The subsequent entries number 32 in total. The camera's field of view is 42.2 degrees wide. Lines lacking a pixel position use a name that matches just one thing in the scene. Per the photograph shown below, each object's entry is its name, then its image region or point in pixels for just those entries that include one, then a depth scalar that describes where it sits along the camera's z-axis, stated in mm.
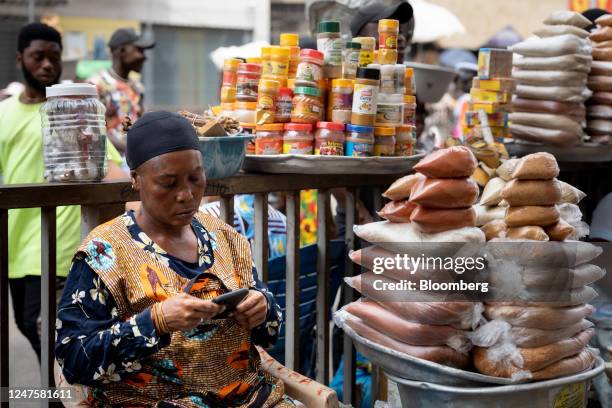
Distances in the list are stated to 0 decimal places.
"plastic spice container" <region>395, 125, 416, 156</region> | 3324
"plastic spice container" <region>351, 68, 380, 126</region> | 3047
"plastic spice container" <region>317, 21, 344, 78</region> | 3203
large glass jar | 2518
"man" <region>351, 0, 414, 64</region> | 3863
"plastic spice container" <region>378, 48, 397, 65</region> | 3266
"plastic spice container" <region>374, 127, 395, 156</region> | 3188
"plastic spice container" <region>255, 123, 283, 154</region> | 3105
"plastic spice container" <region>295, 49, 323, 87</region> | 3105
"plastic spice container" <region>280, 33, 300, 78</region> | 3271
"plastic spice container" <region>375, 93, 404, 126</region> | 3199
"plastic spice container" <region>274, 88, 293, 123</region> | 3144
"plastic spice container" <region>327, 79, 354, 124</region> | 3129
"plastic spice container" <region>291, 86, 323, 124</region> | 3102
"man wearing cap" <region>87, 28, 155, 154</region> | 6391
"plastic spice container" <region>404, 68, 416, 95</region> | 3413
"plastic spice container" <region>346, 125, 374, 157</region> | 3094
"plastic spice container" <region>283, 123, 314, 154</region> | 3080
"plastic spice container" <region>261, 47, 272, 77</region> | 3180
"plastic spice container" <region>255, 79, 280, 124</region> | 3102
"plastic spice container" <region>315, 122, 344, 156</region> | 3068
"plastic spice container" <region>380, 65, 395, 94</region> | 3203
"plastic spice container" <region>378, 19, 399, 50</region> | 3256
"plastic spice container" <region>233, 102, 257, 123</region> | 3203
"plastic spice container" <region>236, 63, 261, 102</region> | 3232
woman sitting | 2051
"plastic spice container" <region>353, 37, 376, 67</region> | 3240
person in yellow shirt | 3973
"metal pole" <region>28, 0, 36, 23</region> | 14188
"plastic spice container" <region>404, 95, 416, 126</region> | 3404
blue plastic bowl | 2697
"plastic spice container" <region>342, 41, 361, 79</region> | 3229
